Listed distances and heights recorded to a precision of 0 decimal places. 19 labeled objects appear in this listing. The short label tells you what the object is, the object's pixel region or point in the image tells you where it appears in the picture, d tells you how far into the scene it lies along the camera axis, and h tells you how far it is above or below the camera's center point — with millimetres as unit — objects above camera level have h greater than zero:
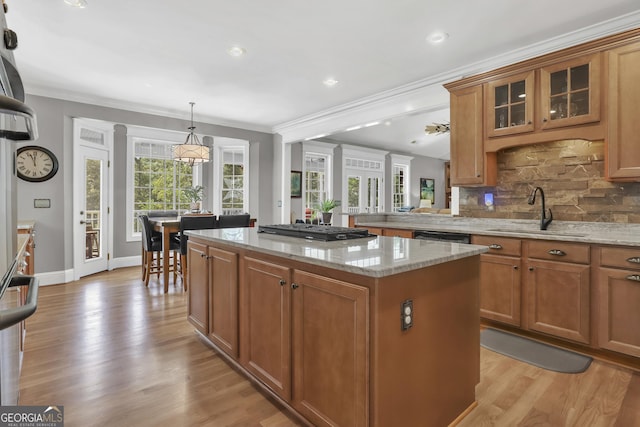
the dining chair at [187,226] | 4055 -190
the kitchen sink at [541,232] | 2586 -167
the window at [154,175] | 5793 +651
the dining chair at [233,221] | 4359 -134
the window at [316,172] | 7578 +914
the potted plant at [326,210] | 5281 +27
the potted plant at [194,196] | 5273 +232
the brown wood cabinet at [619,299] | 2221 -584
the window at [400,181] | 9477 +912
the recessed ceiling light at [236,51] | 3395 +1661
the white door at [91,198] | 4891 +192
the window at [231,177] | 6562 +687
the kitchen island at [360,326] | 1334 -543
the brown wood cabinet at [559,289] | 2424 -577
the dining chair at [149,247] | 4379 -485
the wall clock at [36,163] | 4359 +620
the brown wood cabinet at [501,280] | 2758 -572
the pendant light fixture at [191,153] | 4785 +836
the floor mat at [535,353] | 2320 -1060
